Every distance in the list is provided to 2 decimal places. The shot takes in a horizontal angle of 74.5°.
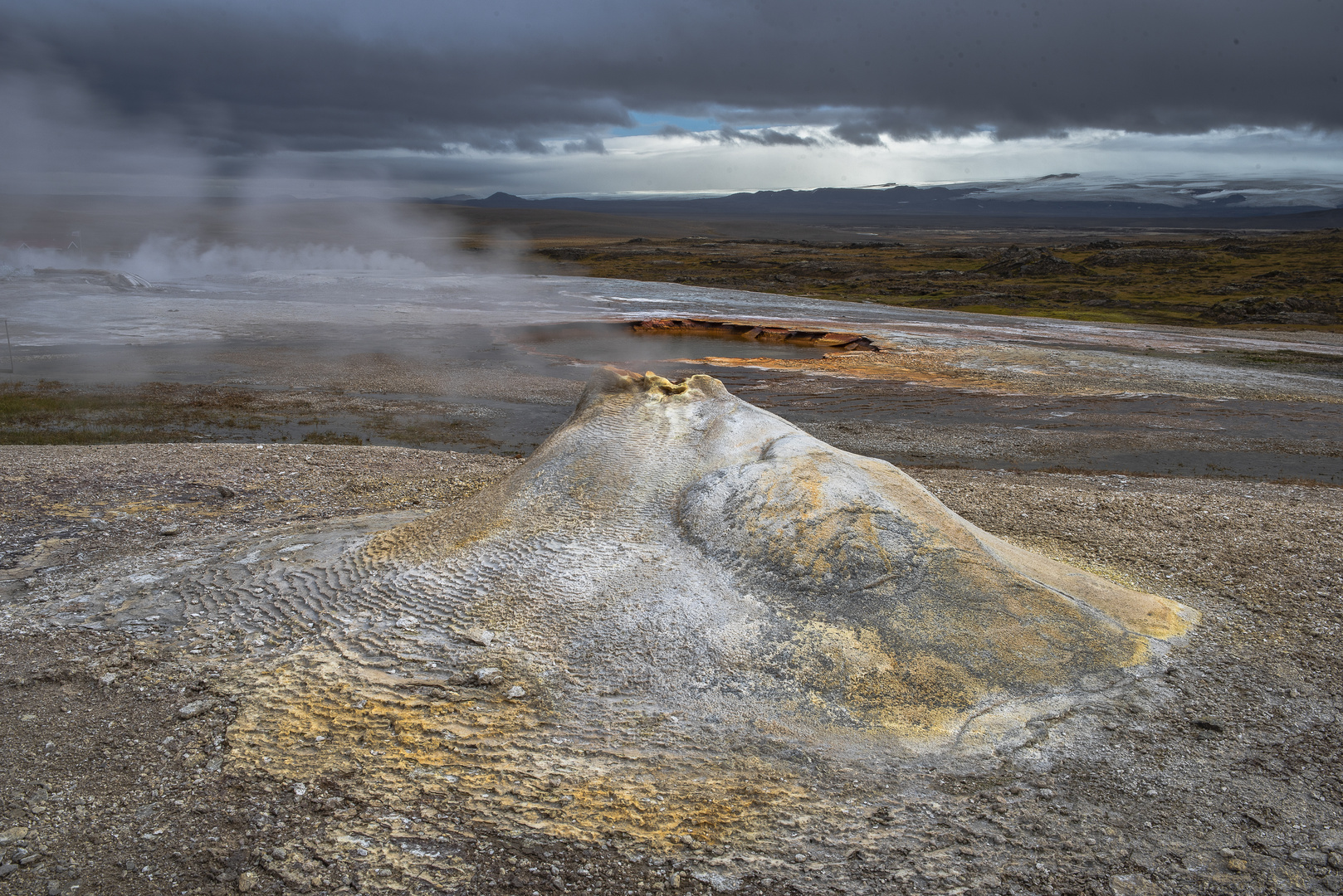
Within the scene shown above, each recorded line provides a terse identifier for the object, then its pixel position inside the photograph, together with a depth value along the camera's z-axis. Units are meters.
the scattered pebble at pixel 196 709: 4.26
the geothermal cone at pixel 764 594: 4.40
